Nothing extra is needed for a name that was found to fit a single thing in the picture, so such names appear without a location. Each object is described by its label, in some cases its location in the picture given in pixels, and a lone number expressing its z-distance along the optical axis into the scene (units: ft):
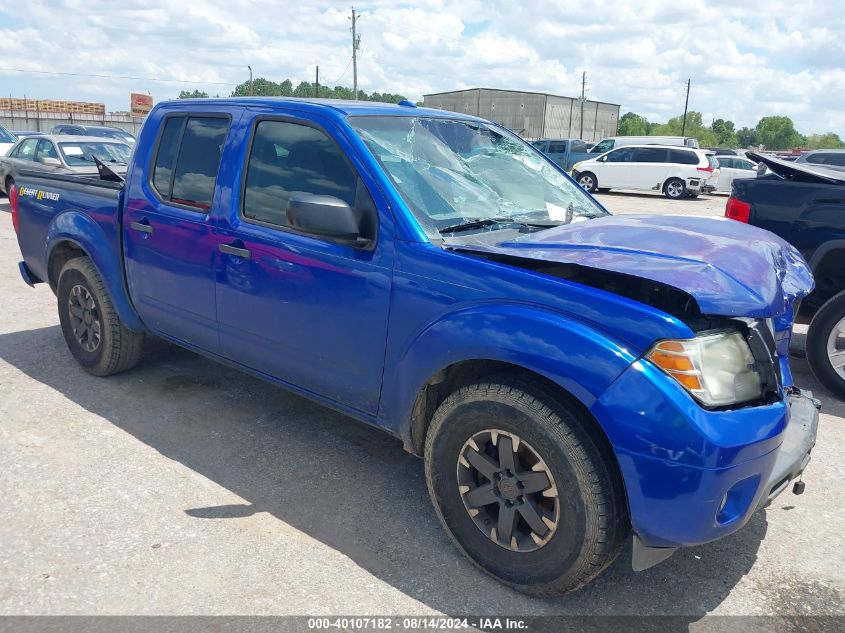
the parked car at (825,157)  48.37
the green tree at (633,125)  336.04
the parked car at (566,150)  95.20
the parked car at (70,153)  40.19
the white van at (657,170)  74.18
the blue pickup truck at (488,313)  7.84
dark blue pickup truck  16.49
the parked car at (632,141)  97.09
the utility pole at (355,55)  162.88
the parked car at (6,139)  59.77
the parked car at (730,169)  83.61
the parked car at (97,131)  61.00
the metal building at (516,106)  215.51
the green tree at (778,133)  350.84
